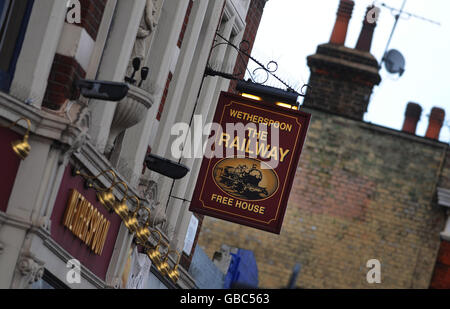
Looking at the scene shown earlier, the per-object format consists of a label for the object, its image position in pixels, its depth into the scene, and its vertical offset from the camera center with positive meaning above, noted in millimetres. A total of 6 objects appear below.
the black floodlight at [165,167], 15823 +81
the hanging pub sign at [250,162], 16391 +425
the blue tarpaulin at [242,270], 28134 -1647
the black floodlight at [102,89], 11938 +595
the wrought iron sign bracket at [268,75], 16939 +1627
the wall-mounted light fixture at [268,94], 16750 +1349
